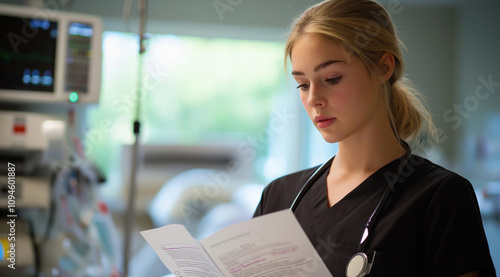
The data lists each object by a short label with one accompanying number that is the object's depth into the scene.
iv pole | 1.99
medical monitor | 2.09
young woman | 0.89
